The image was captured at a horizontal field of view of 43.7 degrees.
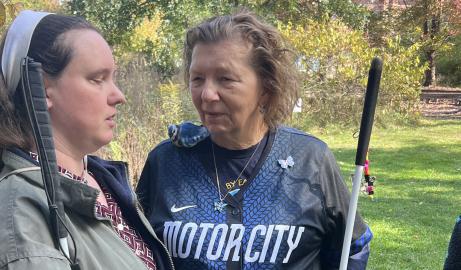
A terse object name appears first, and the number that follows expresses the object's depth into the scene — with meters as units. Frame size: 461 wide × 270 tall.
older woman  2.18
